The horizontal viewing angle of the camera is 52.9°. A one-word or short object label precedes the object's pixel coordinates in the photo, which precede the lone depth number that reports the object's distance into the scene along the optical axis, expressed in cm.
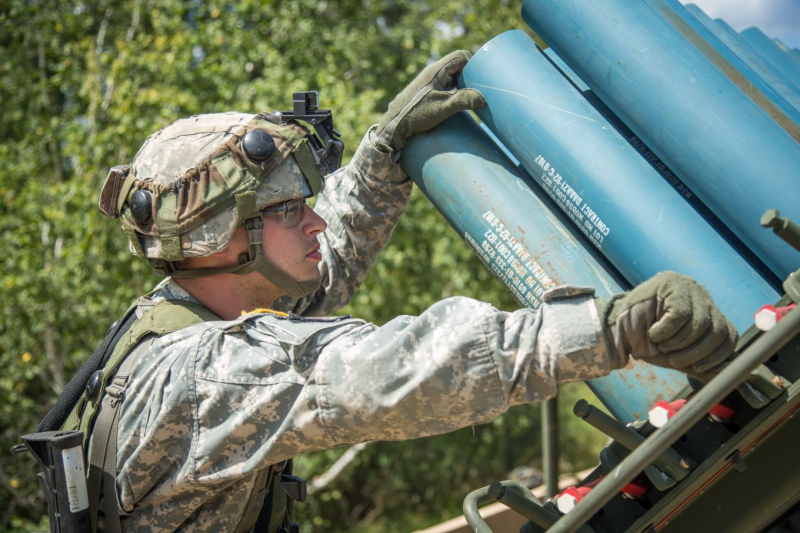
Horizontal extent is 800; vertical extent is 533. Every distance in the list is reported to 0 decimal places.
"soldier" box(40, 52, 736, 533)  159
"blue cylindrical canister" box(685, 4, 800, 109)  289
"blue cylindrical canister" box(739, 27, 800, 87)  347
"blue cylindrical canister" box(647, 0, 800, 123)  218
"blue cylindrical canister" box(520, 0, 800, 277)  193
